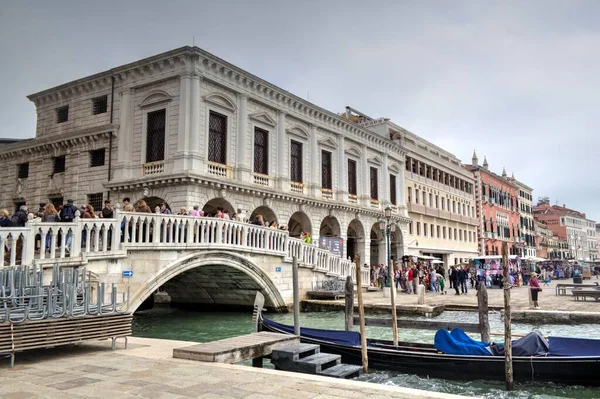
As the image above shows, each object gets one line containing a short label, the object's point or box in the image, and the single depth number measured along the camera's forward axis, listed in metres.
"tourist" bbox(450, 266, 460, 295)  21.78
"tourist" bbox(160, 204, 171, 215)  14.06
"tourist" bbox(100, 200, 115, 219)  12.33
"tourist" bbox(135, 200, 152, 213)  13.12
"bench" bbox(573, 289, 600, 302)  18.08
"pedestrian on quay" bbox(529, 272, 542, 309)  15.69
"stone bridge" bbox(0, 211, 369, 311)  9.91
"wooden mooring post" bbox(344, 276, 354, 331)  12.00
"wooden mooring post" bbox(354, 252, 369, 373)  8.65
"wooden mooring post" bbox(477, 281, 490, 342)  10.05
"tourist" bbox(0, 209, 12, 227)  10.07
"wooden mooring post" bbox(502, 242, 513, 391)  7.76
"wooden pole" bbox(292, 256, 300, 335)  9.24
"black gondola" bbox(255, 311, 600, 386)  7.74
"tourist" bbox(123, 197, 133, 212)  12.71
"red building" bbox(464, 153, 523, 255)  50.19
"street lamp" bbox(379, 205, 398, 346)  10.15
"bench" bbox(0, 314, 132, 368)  5.88
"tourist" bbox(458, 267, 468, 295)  22.06
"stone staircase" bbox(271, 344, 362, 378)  6.89
